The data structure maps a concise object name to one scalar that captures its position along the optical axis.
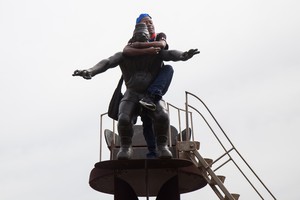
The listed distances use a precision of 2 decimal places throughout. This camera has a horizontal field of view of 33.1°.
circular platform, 7.92
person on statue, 8.06
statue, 7.78
